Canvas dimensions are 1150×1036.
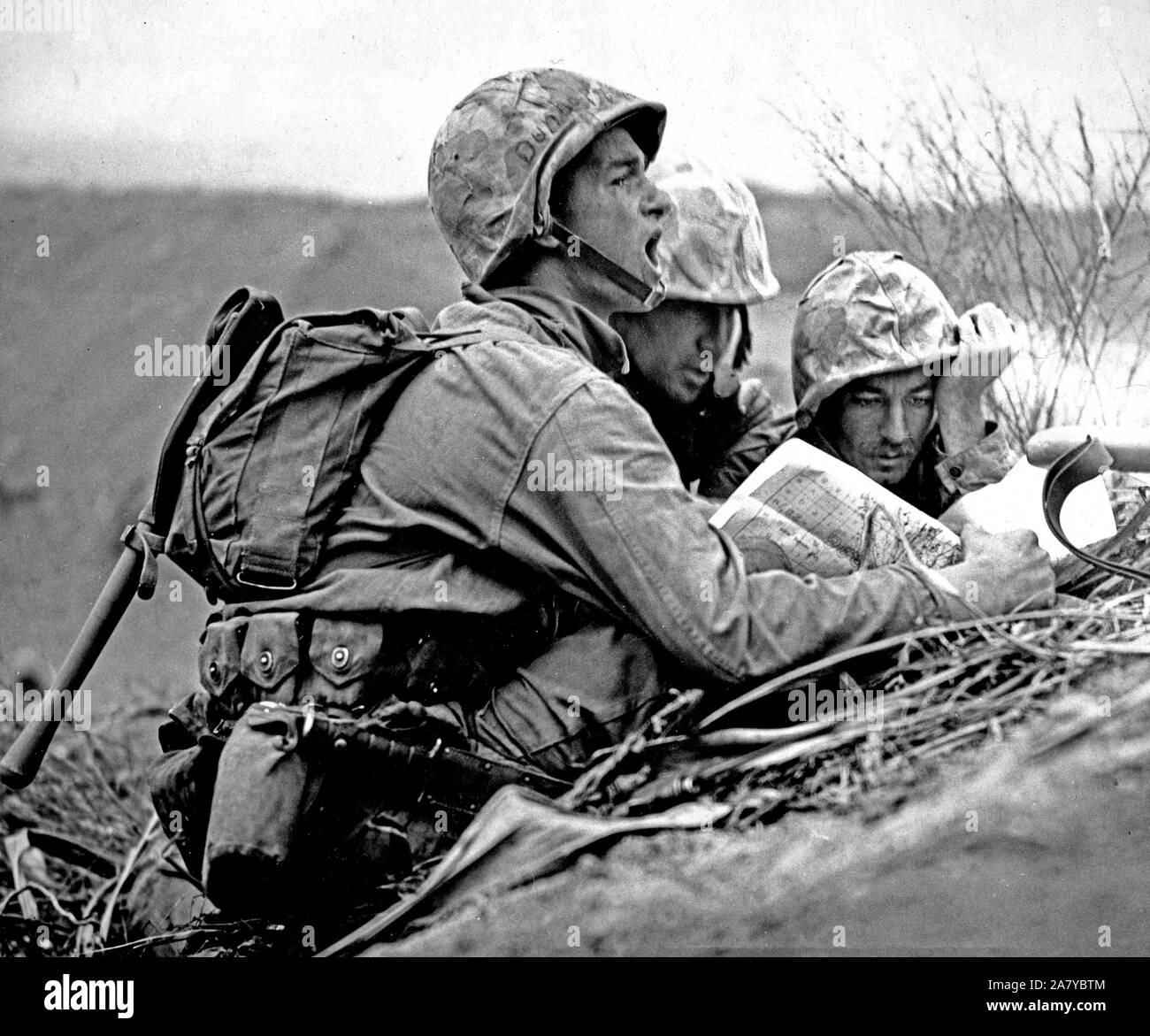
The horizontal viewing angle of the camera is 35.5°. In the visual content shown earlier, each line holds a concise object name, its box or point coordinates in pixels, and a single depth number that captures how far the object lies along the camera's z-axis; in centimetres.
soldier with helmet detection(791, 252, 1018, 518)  369
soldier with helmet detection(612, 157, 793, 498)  383
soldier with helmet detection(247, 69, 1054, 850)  314
